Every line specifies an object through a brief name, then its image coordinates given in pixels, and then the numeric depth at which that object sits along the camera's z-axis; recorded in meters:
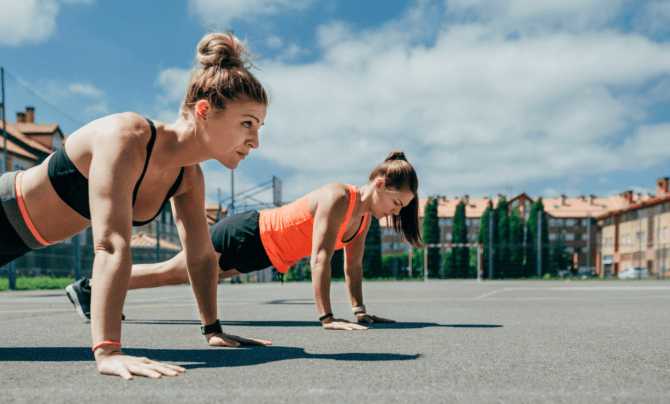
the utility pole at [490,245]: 30.36
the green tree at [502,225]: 39.84
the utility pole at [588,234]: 28.11
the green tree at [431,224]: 39.19
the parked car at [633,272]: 42.42
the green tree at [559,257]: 34.75
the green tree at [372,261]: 32.91
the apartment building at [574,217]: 67.50
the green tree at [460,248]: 35.19
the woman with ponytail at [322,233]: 3.54
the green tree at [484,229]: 40.96
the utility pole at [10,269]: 14.45
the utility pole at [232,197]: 22.33
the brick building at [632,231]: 45.53
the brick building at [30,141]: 21.34
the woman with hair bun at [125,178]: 1.83
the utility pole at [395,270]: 30.71
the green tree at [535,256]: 32.44
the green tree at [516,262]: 32.28
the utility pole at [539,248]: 30.83
